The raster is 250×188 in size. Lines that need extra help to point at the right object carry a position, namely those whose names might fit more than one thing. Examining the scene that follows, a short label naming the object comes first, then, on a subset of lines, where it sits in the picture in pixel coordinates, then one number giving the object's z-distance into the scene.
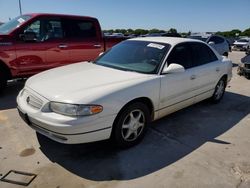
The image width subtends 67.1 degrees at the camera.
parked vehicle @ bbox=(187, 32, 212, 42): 9.30
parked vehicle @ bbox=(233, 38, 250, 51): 17.87
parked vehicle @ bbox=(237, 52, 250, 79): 6.41
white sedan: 2.23
